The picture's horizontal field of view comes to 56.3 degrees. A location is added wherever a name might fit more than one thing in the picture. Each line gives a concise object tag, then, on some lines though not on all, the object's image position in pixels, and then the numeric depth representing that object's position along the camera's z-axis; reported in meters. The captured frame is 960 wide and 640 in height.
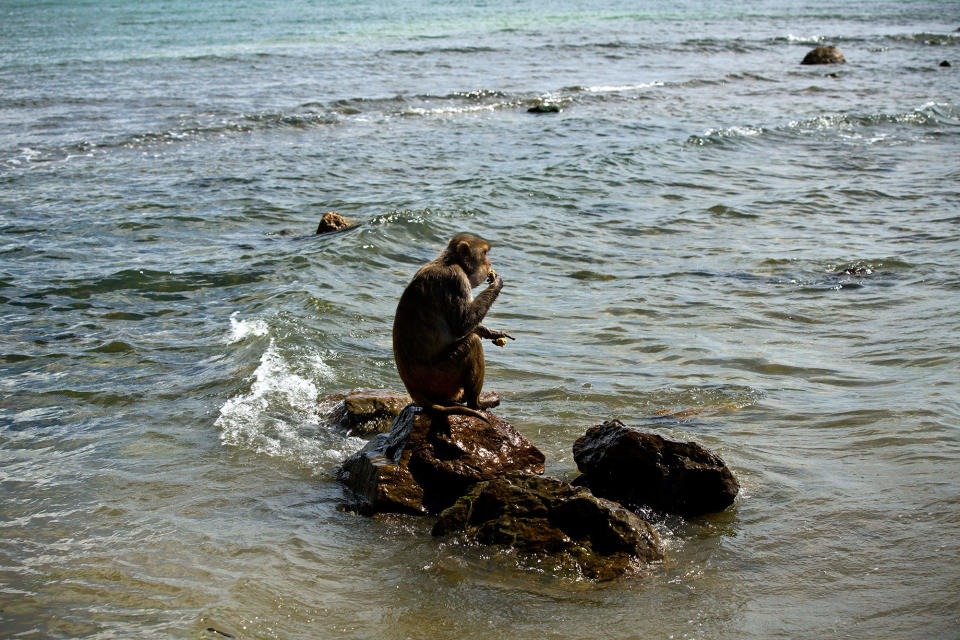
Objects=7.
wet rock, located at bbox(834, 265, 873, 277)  11.19
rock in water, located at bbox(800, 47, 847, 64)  33.97
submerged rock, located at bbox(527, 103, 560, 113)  24.89
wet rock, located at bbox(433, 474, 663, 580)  5.13
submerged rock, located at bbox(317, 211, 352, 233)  13.64
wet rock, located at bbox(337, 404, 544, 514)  5.96
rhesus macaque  5.88
